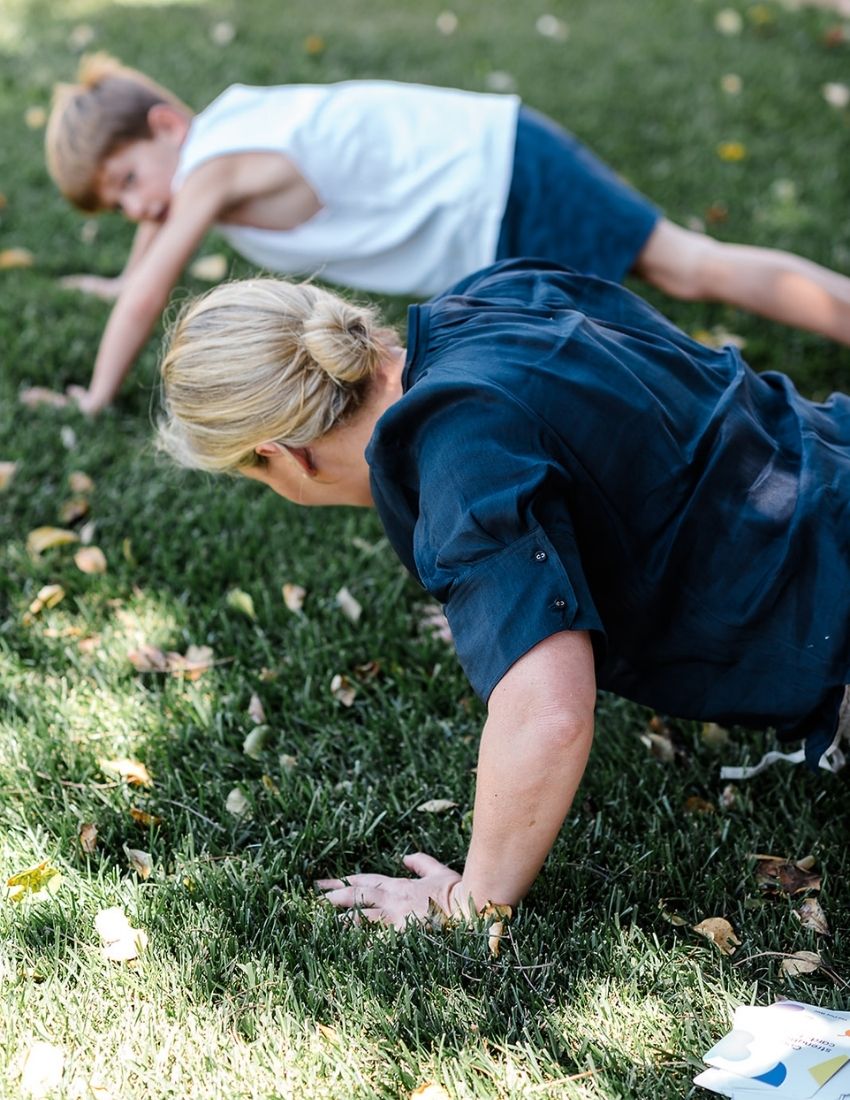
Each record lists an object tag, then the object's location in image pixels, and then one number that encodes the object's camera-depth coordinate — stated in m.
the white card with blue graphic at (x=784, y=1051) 1.54
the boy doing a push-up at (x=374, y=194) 3.24
